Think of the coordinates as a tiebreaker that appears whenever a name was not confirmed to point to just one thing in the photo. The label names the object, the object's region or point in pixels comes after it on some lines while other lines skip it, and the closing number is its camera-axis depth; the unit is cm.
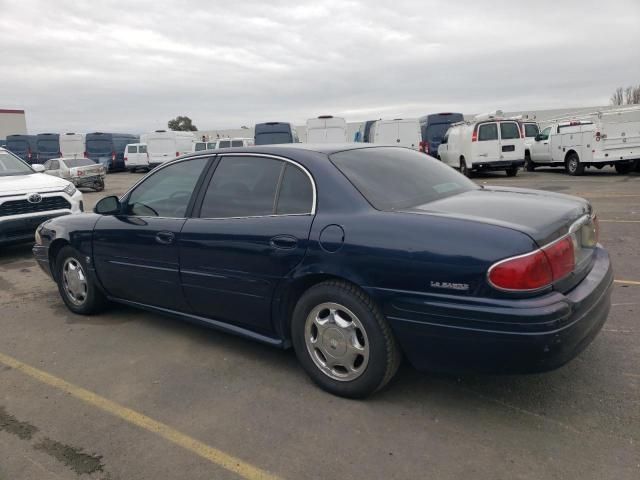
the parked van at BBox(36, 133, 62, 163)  3484
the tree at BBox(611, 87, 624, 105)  5437
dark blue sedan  276
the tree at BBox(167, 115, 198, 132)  7700
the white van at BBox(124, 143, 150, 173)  3244
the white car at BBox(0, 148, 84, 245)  768
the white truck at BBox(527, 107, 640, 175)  1587
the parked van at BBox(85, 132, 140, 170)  3478
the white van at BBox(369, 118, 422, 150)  2194
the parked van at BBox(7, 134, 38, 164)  3588
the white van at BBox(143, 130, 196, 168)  2972
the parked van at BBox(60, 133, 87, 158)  3438
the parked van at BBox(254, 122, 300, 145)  2138
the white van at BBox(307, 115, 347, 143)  2150
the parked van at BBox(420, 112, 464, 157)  2567
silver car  2036
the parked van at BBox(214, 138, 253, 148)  2338
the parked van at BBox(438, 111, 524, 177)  1820
